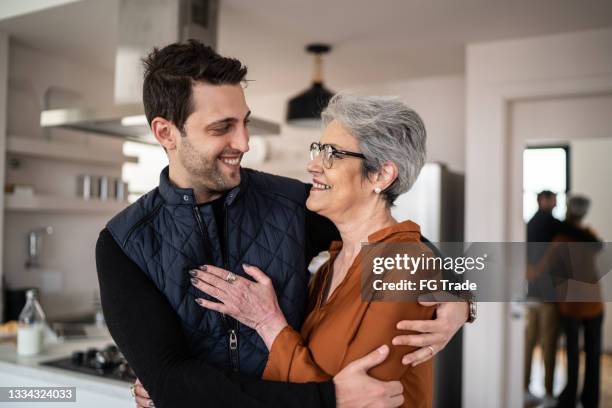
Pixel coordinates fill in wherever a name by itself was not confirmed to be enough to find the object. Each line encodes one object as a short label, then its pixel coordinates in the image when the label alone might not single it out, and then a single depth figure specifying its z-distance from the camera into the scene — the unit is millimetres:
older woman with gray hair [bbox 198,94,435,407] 1216
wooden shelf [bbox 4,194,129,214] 3268
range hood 2441
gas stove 2002
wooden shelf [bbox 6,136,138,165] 3273
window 3143
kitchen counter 1922
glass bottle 2299
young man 1174
